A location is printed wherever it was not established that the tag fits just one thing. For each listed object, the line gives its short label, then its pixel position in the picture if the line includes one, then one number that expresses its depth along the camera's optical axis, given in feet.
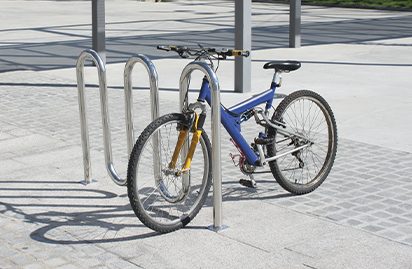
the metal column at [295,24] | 47.34
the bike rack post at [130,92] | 15.07
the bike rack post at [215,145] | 13.46
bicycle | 13.71
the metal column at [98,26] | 37.09
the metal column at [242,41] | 30.63
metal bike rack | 15.25
